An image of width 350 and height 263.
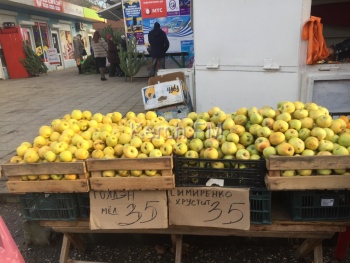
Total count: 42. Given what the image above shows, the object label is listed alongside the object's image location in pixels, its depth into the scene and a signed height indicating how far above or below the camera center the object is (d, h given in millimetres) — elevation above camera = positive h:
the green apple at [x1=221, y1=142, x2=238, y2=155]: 2156 -777
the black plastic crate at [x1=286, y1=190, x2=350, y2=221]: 2047 -1130
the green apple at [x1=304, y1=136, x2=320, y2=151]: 2072 -740
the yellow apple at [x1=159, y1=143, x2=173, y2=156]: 2212 -781
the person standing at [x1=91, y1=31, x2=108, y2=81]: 11961 -461
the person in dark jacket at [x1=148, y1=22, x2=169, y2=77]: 9914 -296
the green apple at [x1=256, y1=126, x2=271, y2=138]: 2201 -694
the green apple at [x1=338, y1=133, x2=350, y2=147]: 2074 -735
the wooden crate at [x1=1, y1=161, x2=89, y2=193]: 2143 -925
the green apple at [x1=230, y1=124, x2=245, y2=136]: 2305 -701
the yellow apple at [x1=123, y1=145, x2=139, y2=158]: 2166 -771
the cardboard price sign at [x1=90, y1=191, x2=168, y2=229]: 2189 -1172
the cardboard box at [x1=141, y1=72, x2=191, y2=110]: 4980 -920
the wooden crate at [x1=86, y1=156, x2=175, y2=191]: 2066 -900
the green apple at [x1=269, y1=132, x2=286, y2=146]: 2115 -715
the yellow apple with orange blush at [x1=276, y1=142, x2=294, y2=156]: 2008 -749
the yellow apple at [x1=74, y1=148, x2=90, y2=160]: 2209 -781
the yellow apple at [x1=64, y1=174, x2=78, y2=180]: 2164 -910
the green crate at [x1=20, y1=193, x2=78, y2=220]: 2295 -1178
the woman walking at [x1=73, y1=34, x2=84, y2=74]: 14091 -461
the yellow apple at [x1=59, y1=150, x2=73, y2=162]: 2196 -785
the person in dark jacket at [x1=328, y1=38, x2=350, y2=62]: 4652 -396
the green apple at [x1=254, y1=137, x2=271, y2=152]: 2125 -746
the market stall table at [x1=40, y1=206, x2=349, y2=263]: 2139 -1389
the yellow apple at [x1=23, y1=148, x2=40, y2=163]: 2259 -797
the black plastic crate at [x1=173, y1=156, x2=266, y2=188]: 2062 -903
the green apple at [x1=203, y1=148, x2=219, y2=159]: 2153 -803
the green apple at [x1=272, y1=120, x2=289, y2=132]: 2227 -666
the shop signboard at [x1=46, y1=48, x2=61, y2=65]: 17703 -899
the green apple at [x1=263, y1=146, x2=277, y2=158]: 2061 -776
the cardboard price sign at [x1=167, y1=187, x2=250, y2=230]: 2086 -1145
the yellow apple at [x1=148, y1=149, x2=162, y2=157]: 2172 -789
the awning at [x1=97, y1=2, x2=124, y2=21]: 13727 +1087
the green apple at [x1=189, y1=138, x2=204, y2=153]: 2255 -778
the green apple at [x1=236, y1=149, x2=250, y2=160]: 2113 -807
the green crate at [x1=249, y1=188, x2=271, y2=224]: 2074 -1141
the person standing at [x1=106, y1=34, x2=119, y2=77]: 12512 -733
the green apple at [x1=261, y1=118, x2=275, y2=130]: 2301 -663
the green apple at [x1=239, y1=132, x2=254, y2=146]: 2283 -762
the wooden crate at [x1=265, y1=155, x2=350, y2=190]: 1925 -868
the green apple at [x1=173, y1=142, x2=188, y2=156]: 2213 -781
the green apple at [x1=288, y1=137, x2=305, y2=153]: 2057 -742
